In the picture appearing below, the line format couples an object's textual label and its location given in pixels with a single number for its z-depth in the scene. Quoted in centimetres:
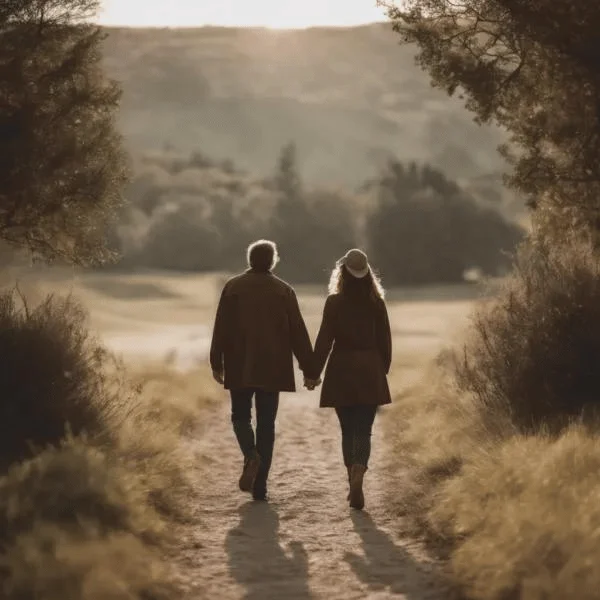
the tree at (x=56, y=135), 1214
